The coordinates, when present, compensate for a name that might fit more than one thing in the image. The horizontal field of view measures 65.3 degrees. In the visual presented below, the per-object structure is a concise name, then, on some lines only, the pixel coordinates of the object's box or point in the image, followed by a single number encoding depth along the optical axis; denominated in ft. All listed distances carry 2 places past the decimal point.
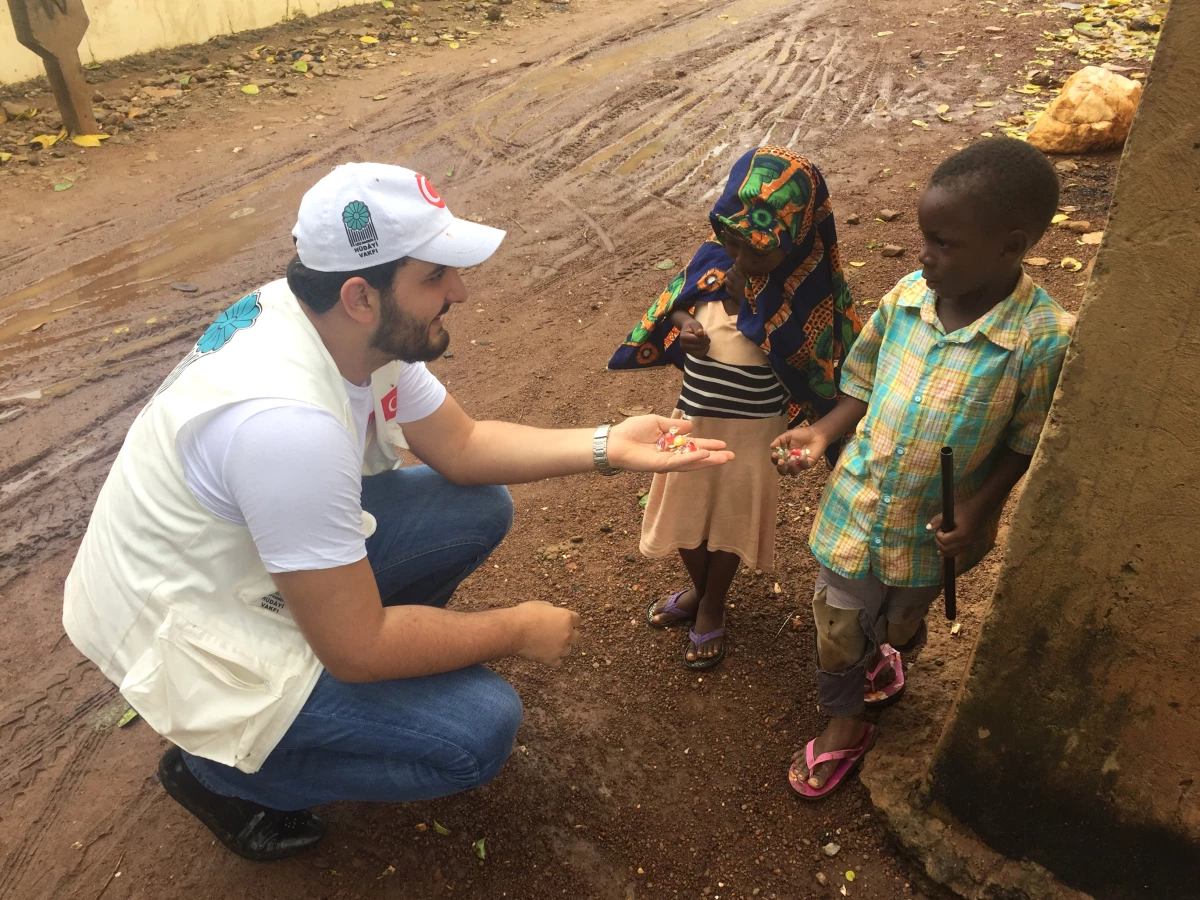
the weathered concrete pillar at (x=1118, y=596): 5.18
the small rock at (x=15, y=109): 23.73
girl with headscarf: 7.64
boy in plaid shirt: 6.35
